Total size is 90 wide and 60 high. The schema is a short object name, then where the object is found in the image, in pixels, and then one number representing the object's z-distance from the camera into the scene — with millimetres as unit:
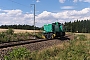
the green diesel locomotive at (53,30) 19358
